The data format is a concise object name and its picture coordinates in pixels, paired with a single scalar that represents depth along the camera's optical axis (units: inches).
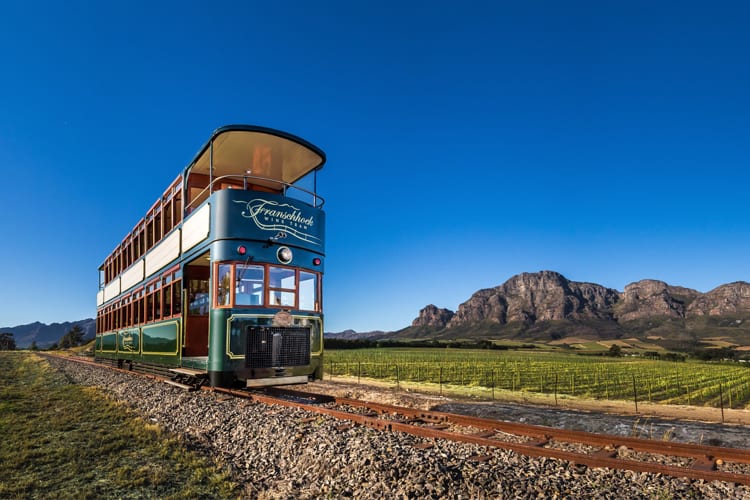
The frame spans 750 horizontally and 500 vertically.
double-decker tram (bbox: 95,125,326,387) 444.1
